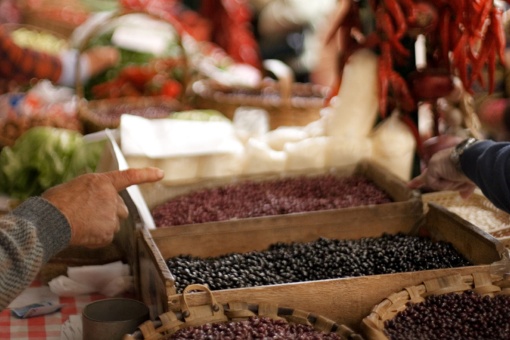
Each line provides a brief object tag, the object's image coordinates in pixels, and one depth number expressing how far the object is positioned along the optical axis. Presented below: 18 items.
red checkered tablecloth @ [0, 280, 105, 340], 1.77
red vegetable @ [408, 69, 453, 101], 2.49
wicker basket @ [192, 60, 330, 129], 3.42
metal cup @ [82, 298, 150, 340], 1.49
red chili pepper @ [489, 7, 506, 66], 2.38
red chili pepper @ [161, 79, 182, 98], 4.19
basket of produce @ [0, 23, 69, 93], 3.87
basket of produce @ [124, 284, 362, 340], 1.42
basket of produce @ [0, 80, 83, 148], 3.05
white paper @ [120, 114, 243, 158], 2.49
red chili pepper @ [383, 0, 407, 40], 2.41
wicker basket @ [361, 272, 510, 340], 1.53
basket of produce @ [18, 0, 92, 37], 5.05
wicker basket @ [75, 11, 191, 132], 3.26
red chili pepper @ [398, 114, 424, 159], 2.57
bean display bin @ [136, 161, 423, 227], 2.06
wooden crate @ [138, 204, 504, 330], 1.55
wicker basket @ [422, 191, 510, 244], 2.13
